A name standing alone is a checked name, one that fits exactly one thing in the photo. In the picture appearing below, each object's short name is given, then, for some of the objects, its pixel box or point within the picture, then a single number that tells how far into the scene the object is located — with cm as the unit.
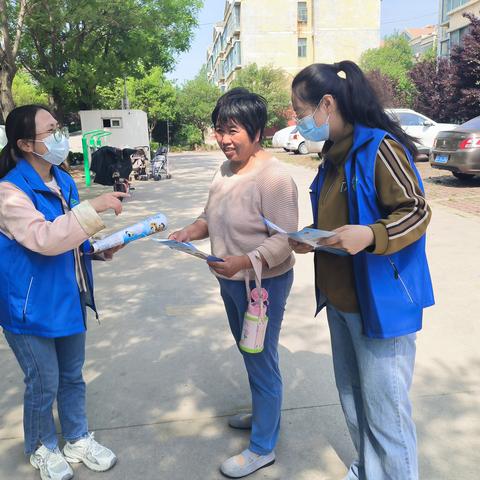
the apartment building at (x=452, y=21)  3092
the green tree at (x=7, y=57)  1201
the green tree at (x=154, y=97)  3953
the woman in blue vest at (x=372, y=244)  183
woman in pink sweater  237
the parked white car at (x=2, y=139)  791
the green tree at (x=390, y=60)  4328
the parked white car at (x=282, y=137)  2739
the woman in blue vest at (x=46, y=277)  225
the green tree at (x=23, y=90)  3691
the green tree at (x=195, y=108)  4353
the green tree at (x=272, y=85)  4156
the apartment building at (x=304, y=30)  5084
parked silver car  1084
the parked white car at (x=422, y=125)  1616
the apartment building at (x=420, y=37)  6774
